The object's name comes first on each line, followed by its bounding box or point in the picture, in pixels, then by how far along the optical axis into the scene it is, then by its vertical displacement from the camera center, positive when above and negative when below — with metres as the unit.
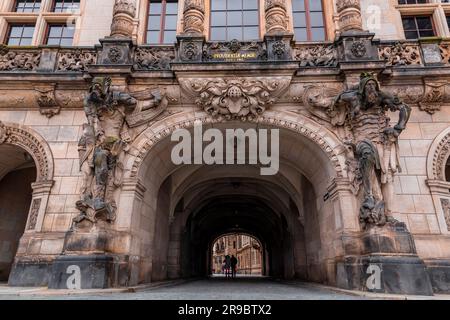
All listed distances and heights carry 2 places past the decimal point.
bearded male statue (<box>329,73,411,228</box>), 7.22 +3.00
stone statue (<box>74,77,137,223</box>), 7.38 +2.80
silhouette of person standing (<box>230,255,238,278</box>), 23.45 +0.18
